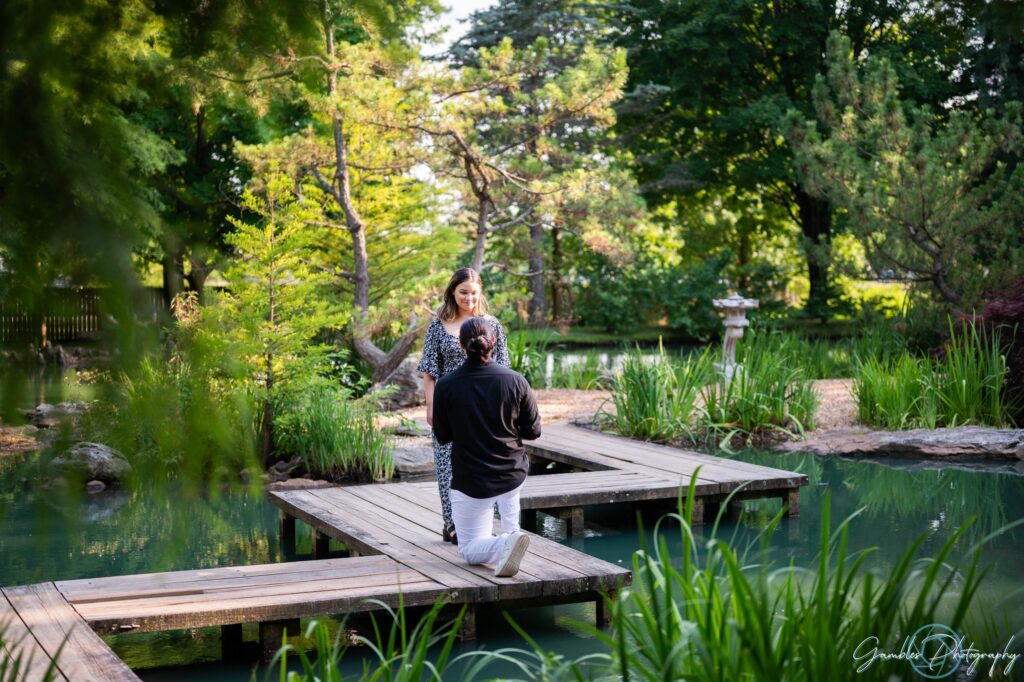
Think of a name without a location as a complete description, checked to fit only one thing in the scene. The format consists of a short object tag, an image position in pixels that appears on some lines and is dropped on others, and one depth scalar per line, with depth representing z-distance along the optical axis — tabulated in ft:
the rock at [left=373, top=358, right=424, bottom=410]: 42.39
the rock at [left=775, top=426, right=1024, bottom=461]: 31.63
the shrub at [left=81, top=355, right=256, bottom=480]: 5.57
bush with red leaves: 34.76
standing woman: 18.81
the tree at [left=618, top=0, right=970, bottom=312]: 80.74
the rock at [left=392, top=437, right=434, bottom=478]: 32.30
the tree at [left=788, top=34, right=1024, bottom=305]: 45.29
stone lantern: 40.68
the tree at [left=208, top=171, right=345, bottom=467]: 29.66
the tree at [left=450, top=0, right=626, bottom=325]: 65.21
